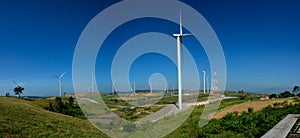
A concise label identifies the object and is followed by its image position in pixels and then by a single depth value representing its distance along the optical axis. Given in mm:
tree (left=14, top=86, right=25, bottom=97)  68312
